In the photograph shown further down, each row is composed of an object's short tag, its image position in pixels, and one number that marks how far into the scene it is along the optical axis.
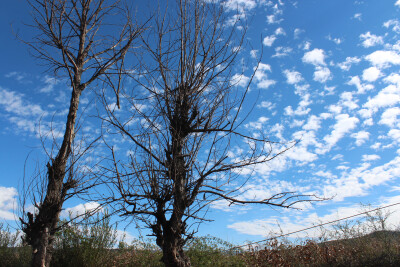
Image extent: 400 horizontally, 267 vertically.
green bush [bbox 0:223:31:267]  7.18
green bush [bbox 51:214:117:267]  6.14
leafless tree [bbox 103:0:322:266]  3.62
